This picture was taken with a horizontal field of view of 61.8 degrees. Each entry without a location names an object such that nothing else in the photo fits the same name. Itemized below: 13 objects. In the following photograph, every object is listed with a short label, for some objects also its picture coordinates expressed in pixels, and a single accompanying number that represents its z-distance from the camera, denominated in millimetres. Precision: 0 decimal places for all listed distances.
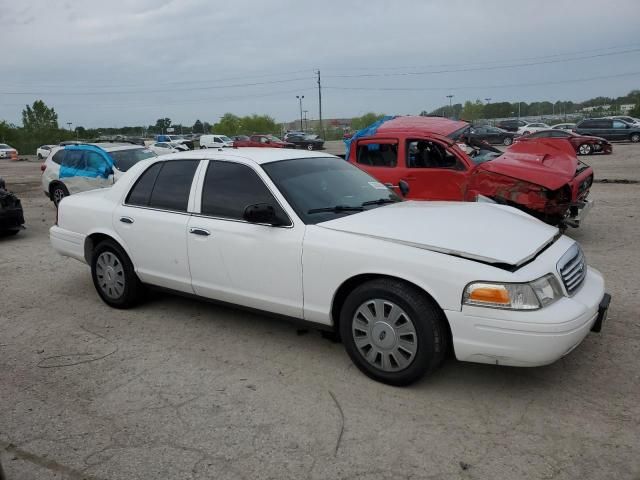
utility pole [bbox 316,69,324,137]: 70694
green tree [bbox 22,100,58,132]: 75562
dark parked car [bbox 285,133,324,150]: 42509
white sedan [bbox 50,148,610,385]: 3264
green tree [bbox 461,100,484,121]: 103669
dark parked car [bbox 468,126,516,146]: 36084
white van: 44719
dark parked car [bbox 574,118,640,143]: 32062
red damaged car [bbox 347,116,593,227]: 7301
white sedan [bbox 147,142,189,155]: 36281
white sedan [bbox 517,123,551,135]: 38281
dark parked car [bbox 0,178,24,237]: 9250
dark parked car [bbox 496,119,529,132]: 44625
